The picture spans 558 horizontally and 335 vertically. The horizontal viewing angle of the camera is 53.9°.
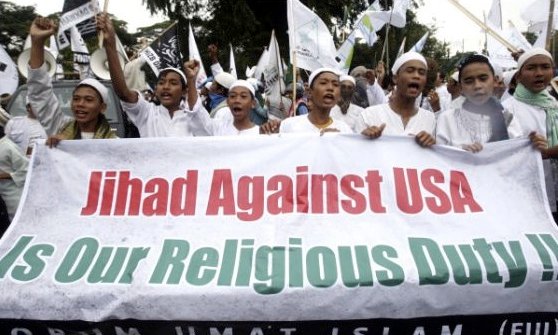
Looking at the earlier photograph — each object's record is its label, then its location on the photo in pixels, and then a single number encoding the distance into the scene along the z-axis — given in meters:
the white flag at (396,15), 8.57
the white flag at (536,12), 5.63
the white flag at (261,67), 10.95
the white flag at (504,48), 7.29
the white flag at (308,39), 5.50
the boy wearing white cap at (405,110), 3.63
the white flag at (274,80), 7.28
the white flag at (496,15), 7.87
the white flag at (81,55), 7.35
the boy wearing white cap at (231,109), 4.00
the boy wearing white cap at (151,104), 3.67
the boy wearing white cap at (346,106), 5.46
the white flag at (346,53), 7.06
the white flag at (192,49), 8.81
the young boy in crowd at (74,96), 3.52
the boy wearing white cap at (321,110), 3.71
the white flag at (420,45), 8.48
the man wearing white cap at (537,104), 3.63
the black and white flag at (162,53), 5.48
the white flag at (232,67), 10.40
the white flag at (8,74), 4.77
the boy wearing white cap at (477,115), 3.46
